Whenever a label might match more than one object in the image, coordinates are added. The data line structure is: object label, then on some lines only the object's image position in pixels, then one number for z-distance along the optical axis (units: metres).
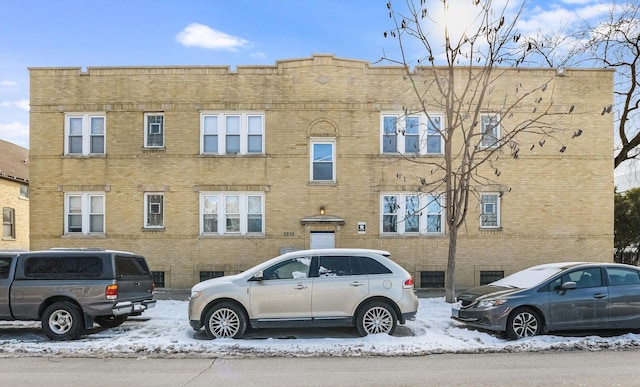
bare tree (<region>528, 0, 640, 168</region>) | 18.14
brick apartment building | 16.73
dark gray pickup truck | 9.23
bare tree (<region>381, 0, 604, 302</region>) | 16.78
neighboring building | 25.45
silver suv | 8.94
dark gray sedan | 8.92
